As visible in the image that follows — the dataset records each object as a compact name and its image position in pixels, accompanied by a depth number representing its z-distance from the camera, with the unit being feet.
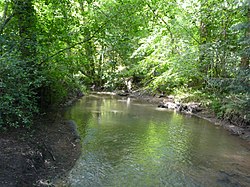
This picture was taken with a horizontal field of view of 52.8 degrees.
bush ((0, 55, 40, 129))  16.83
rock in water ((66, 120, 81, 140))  27.89
